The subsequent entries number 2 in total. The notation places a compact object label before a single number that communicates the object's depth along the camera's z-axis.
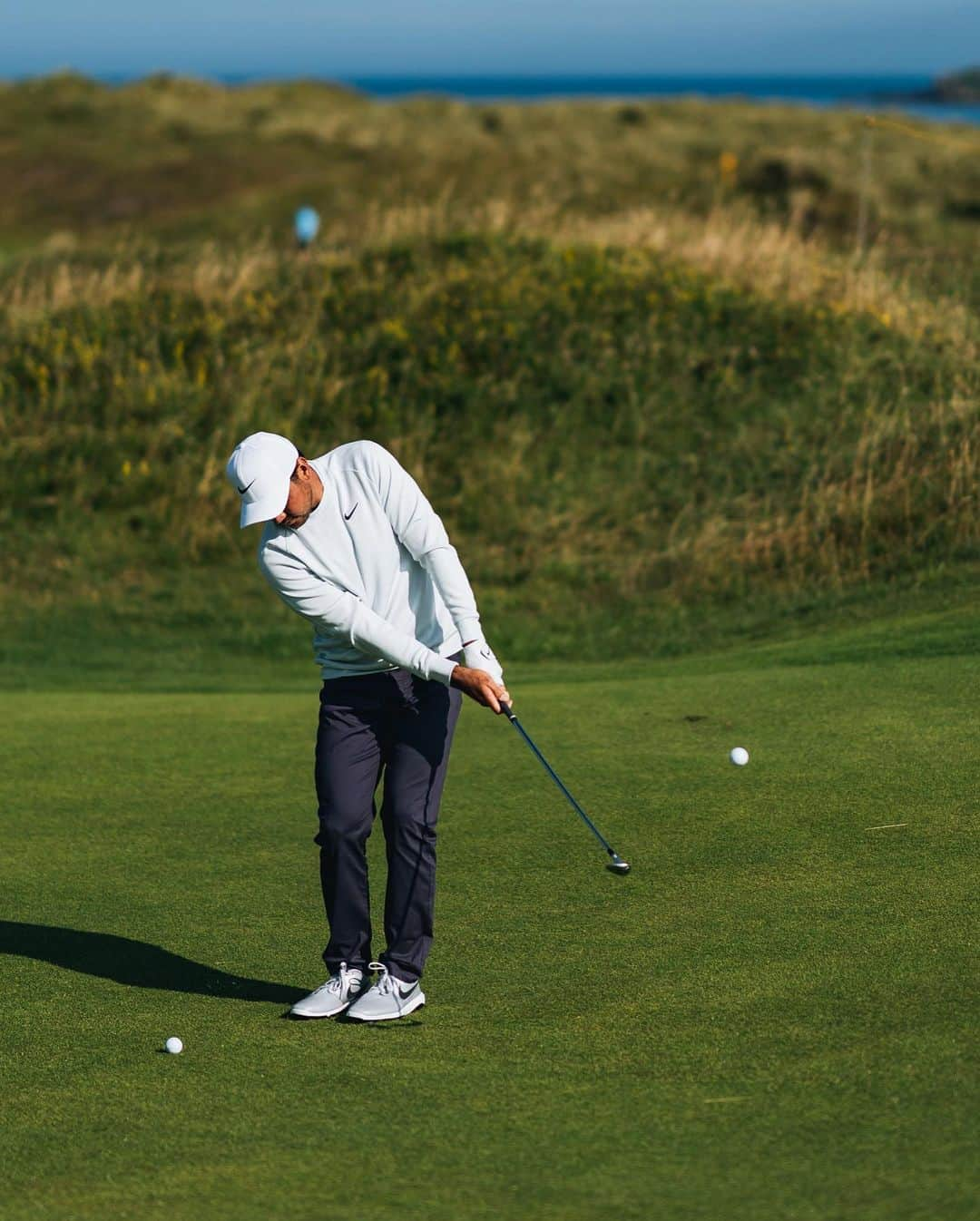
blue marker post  47.94
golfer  10.39
